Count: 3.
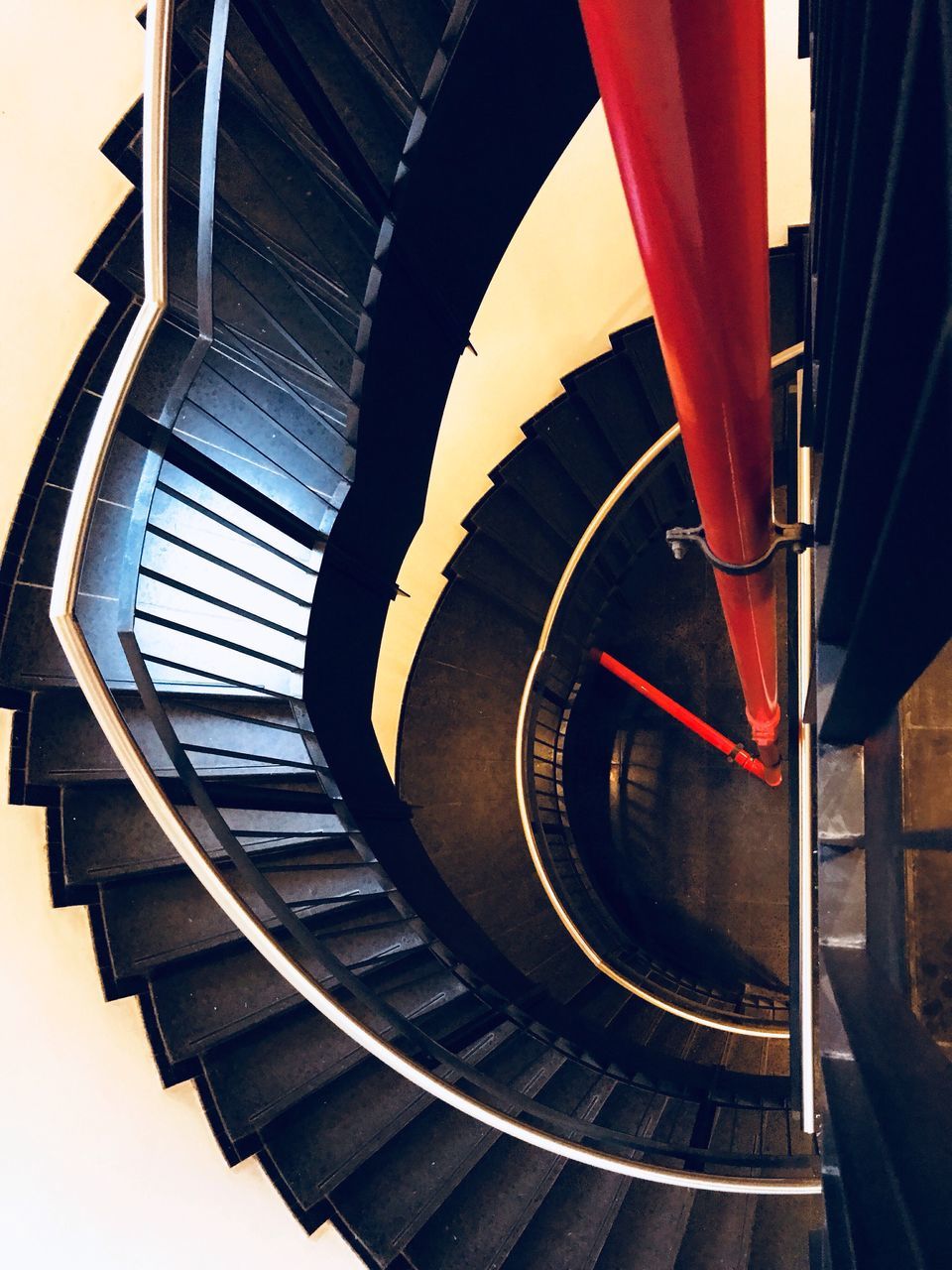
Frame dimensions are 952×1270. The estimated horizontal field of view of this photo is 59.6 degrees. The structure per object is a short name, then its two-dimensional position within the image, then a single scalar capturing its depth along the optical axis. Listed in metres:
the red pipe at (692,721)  8.05
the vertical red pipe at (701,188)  1.31
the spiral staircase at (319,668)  3.59
